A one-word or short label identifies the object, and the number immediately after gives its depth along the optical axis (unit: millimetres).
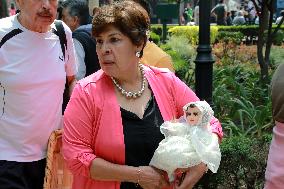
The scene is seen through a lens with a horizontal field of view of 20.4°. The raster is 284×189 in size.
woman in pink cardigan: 3492
